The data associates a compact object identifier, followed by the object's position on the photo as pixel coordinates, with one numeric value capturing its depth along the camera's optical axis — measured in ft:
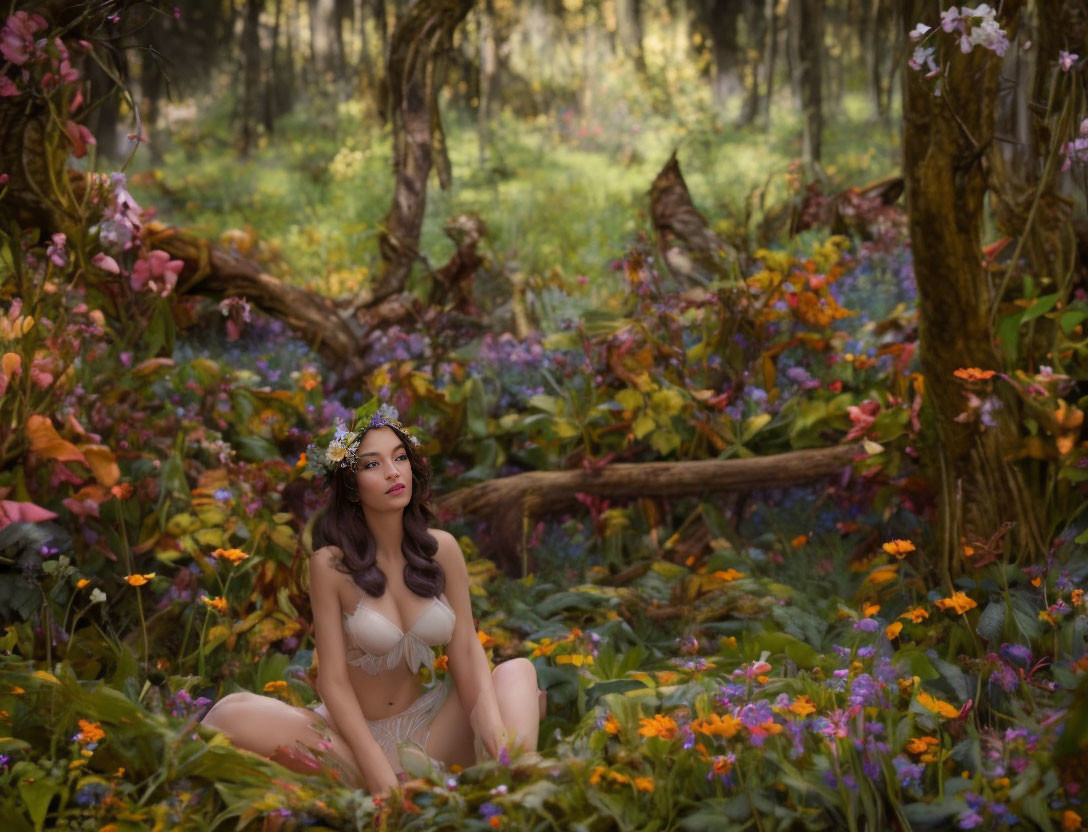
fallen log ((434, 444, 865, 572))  14.99
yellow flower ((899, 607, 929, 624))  9.44
